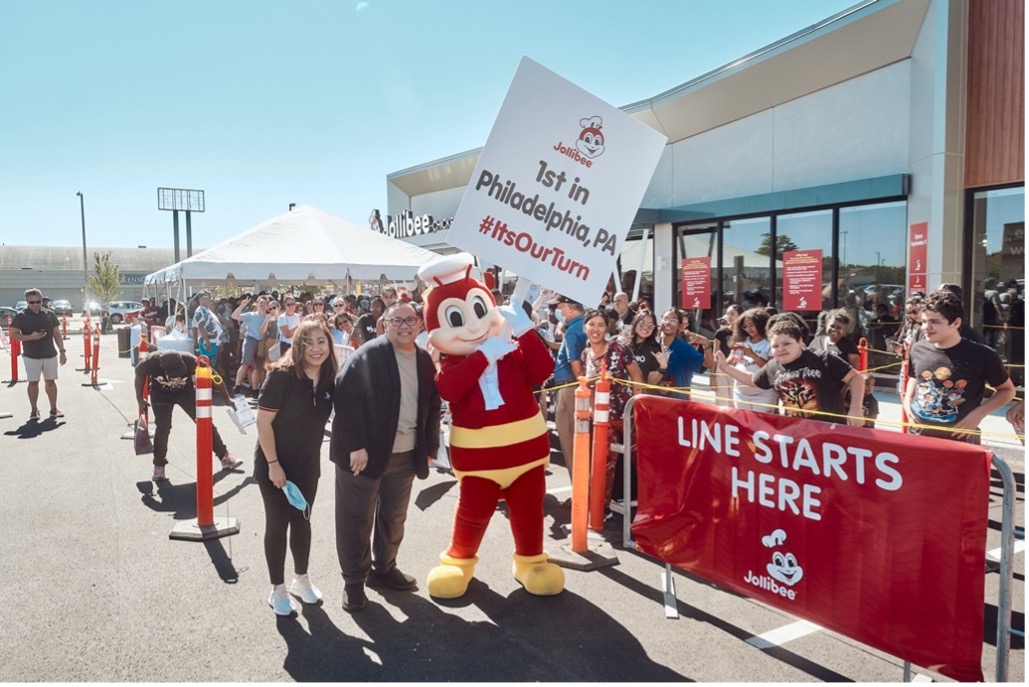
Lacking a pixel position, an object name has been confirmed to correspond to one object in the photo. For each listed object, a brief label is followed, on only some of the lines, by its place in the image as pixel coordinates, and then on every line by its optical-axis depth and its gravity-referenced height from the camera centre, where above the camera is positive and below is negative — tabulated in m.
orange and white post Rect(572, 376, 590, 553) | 4.62 -1.09
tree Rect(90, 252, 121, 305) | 44.25 +2.02
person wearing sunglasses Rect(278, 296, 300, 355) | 11.02 -0.15
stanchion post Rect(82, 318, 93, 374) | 14.95 -0.72
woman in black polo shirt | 3.83 -0.73
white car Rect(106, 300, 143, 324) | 36.91 +0.25
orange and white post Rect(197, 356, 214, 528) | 5.10 -1.04
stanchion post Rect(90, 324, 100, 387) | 13.56 -0.87
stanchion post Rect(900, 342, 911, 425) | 6.89 -0.65
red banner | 2.72 -0.96
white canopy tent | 12.39 +1.10
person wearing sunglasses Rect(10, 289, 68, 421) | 9.31 -0.36
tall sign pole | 52.78 +8.75
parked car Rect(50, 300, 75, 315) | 41.09 +0.48
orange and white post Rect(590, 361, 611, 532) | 4.76 -0.95
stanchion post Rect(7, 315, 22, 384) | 13.70 -0.94
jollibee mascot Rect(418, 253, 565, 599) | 4.02 -0.62
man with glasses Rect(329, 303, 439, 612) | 3.89 -0.74
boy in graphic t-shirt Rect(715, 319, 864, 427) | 4.38 -0.43
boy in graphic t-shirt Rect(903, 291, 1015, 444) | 4.42 -0.42
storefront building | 9.88 +2.52
